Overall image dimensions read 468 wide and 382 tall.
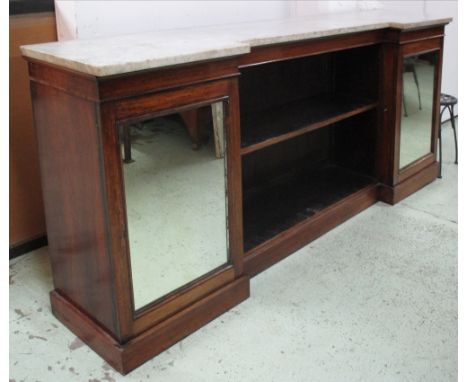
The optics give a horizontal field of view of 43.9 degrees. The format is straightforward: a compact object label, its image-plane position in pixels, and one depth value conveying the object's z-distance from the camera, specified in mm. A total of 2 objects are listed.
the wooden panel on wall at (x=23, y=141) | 2406
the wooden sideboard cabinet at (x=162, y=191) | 1792
